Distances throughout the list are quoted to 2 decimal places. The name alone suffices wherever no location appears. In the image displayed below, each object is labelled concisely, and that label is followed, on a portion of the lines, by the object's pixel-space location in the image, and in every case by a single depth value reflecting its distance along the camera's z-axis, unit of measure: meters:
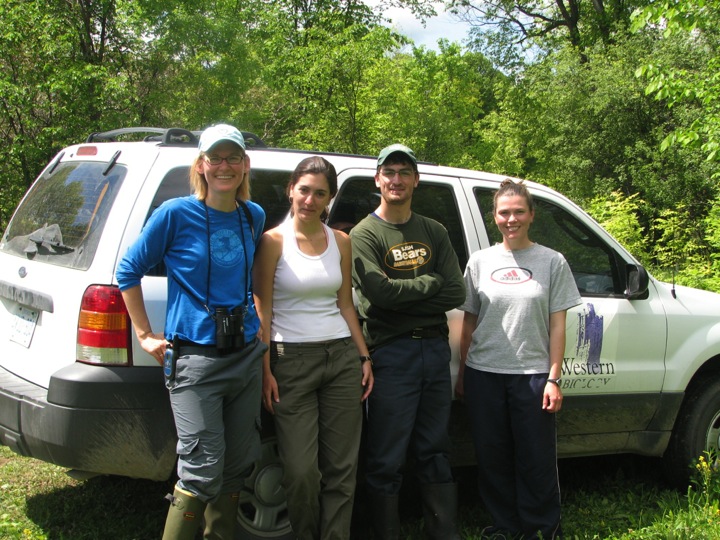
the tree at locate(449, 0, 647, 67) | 23.61
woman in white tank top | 2.90
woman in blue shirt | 2.53
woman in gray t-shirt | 3.38
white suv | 2.79
